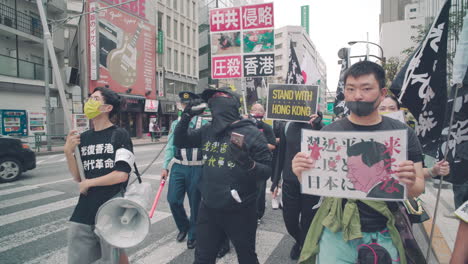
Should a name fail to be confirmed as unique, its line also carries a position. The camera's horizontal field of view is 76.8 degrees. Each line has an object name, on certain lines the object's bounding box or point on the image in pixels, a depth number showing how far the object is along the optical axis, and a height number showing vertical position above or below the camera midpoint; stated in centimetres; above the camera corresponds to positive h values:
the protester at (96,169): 248 -38
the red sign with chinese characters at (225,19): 662 +242
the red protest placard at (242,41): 635 +189
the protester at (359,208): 178 -52
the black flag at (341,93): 713 +79
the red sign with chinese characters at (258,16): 643 +240
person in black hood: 247 -51
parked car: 800 -87
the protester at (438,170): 240 -39
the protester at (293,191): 338 -79
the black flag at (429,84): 249 +35
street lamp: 1752 +541
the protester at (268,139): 476 -27
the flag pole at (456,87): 210 +26
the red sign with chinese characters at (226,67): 654 +132
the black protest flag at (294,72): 536 +96
